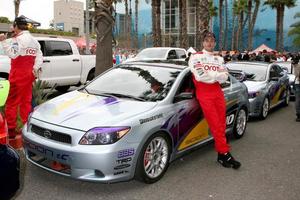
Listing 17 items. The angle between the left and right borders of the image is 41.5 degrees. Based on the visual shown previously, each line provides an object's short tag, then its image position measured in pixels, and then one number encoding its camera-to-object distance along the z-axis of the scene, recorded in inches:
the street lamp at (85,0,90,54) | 792.3
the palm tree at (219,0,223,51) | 1766.4
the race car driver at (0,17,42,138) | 255.1
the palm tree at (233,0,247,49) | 2020.2
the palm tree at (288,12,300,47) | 2349.2
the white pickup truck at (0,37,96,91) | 446.0
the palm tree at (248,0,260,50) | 1793.8
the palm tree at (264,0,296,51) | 1715.1
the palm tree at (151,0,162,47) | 1074.1
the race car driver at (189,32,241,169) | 225.5
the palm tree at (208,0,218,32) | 2171.5
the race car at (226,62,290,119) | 380.2
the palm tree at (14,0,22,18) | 1651.2
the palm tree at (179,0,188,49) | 1072.3
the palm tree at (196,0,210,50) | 578.2
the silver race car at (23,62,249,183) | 177.2
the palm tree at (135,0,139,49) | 2005.4
